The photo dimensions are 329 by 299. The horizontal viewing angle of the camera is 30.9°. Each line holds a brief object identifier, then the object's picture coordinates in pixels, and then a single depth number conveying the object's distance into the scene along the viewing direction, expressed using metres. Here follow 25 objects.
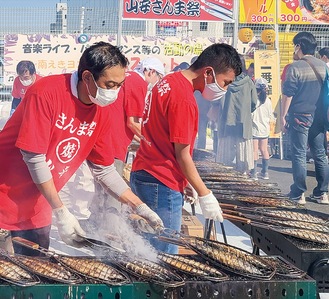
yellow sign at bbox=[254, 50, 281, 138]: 12.95
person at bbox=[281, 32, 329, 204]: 7.99
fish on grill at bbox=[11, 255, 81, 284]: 2.54
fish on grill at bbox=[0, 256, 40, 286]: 2.47
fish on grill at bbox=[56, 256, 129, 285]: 2.56
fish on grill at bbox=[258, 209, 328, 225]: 3.70
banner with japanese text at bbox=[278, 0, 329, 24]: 14.24
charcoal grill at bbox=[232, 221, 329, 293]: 3.09
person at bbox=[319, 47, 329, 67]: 9.44
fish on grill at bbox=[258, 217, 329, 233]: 3.45
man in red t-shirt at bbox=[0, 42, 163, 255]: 2.89
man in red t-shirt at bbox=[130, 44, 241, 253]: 3.42
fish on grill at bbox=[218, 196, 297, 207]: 4.11
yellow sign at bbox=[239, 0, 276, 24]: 13.86
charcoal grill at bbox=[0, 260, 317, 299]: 2.49
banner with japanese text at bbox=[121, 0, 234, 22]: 9.33
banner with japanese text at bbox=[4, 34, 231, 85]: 12.61
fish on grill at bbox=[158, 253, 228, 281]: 2.65
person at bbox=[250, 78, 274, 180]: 10.49
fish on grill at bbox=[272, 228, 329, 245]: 3.23
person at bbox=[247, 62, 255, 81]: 12.17
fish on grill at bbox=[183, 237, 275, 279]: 2.71
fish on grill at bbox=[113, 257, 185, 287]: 2.56
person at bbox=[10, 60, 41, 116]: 9.59
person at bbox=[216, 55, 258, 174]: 9.45
